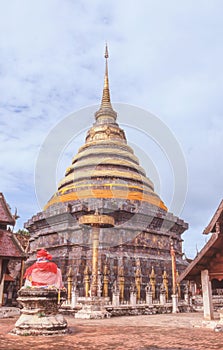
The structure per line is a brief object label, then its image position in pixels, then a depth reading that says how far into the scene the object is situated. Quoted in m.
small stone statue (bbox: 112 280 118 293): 20.28
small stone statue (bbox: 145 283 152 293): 21.98
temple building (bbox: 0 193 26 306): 18.64
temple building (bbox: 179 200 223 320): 11.05
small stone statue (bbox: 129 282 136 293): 21.15
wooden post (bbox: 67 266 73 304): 22.13
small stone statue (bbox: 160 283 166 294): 23.05
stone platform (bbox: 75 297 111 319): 17.28
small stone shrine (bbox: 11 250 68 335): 9.98
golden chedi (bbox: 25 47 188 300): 25.33
